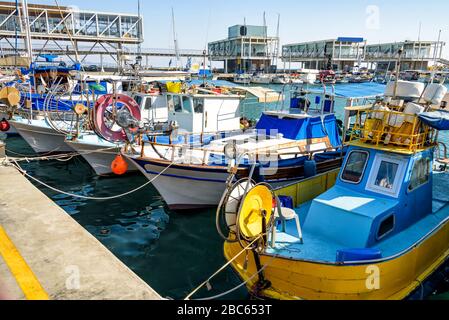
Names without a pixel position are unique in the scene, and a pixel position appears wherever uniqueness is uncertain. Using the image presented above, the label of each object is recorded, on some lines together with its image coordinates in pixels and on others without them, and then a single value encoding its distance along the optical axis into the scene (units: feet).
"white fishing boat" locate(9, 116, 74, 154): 61.52
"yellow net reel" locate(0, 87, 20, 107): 50.37
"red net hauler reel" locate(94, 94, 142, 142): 39.14
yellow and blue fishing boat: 20.35
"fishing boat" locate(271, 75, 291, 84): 268.82
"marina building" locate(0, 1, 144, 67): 178.70
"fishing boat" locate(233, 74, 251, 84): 273.91
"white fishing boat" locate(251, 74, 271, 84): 274.09
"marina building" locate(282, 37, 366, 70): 332.80
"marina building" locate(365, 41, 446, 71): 301.84
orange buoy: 37.27
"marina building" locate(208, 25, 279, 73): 350.02
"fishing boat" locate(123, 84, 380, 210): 38.32
